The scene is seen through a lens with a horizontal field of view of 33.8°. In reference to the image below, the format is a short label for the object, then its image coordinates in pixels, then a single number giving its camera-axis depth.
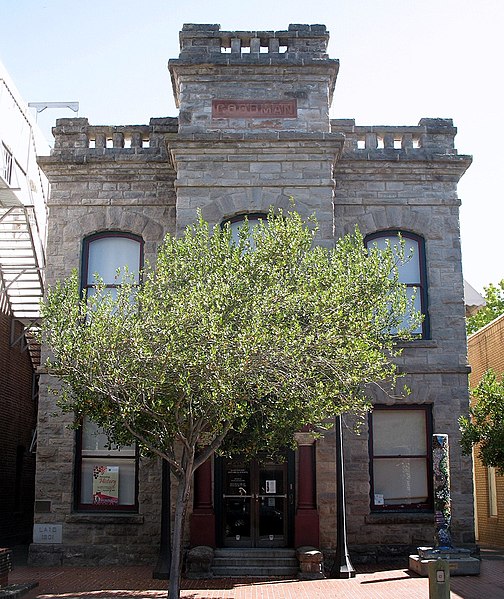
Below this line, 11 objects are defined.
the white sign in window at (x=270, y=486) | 17.53
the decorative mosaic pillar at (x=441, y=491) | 15.98
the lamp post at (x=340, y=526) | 16.03
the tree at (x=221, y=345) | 12.23
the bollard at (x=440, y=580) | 10.30
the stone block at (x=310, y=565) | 15.87
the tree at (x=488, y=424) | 15.15
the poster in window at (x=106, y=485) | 17.95
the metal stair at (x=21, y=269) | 21.48
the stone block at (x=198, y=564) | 15.98
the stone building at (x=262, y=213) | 17.45
